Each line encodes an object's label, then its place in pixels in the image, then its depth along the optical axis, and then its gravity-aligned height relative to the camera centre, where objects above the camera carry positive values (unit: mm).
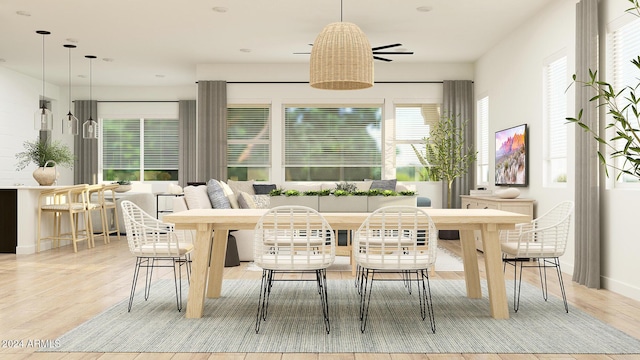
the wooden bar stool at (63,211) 8031 -390
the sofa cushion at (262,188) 9133 -96
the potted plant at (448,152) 9508 +480
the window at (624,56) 4996 +1072
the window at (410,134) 10297 +817
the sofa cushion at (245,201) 7105 -230
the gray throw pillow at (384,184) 9102 -37
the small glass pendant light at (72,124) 8727 +841
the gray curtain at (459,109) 9961 +1214
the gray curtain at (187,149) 12078 +659
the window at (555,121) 6421 +672
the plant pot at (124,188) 10234 -105
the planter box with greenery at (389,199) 5183 -150
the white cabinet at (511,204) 6922 -267
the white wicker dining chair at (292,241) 3594 -365
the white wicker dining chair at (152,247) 4195 -463
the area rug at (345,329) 3350 -920
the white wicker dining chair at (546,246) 4238 -466
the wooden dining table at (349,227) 3963 -305
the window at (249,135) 10398 +809
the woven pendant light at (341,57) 4113 +863
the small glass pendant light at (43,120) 7441 +769
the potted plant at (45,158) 8234 +368
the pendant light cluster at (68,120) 7461 +858
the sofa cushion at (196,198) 6148 -172
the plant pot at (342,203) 5113 -183
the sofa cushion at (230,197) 7113 -181
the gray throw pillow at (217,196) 6582 -160
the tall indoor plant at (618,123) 4973 +535
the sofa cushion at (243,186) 8992 -64
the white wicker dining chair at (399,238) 3584 -338
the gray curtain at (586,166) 5301 +136
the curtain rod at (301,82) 10219 +1706
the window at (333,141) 10383 +705
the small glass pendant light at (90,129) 9328 +829
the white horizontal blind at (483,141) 9383 +648
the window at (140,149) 12406 +679
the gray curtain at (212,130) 10172 +877
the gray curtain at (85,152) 12180 +606
